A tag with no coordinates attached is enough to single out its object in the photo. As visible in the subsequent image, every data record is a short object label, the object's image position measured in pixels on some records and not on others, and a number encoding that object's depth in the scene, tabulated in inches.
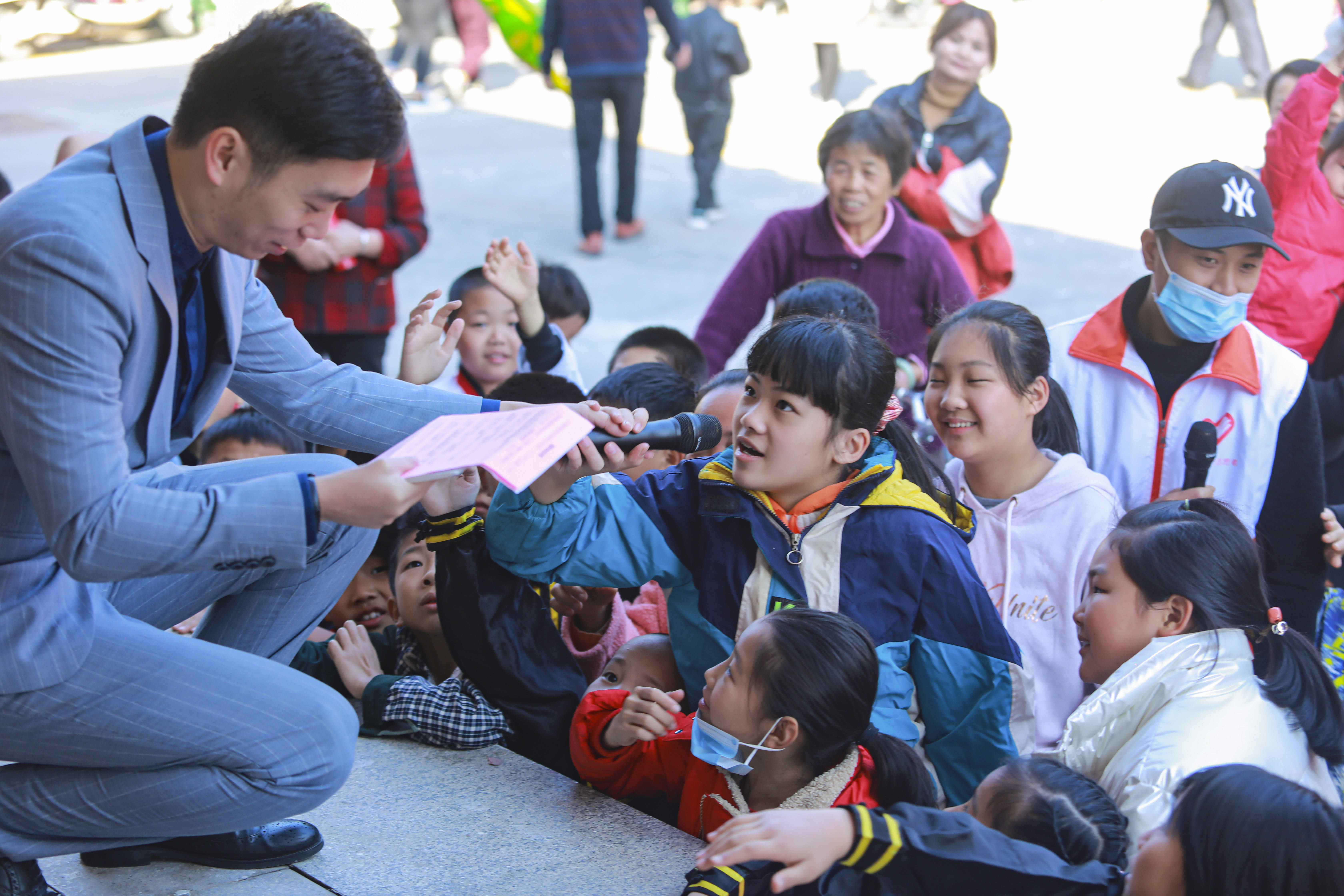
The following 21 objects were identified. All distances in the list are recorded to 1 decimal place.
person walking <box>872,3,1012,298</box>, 189.0
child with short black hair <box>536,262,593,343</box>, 178.7
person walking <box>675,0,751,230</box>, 341.1
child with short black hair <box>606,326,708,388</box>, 160.2
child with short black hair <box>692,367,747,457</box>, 121.5
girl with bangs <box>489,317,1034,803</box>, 93.1
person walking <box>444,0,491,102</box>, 491.5
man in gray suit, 67.1
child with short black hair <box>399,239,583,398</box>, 140.1
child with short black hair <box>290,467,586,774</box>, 97.1
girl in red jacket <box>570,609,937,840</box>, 82.1
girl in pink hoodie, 110.3
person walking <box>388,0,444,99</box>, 468.8
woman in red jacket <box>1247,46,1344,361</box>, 152.2
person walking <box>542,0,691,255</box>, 298.5
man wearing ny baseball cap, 122.4
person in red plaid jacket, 163.8
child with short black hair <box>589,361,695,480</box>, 128.1
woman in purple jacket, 160.2
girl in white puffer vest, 82.7
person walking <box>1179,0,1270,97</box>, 436.5
